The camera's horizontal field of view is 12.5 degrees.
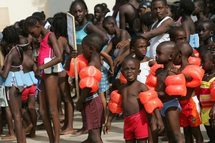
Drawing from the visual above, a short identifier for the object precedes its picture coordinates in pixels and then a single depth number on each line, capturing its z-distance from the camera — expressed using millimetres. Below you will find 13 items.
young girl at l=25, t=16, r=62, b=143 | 12361
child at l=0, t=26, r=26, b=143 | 12991
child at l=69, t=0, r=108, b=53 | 14111
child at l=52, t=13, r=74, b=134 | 14750
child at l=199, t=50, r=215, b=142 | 11909
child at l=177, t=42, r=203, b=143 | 11434
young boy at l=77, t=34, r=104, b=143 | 11642
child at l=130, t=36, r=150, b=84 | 11862
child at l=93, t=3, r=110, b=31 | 17536
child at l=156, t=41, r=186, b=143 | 10774
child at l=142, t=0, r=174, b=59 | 12646
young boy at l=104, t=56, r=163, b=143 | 10608
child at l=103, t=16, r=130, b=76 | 14548
